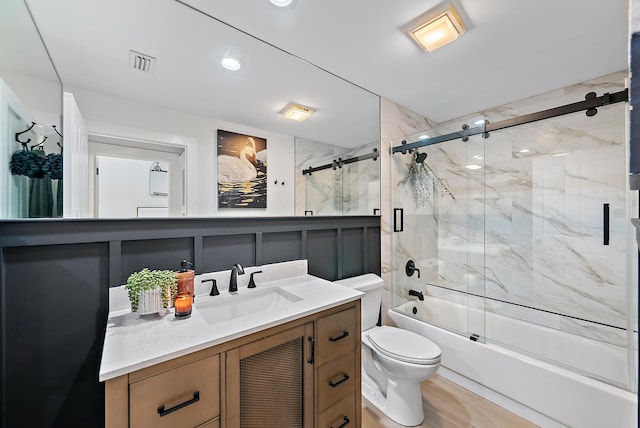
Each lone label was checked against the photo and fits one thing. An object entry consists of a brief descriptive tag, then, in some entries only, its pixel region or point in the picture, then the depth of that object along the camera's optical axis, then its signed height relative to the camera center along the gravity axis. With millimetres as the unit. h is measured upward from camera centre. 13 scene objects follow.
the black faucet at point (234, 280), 1416 -362
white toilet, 1556 -934
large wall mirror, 1022 +498
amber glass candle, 1092 -387
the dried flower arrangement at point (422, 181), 2449 +313
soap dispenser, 1198 -311
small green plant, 1053 -290
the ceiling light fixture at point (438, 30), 1366 +1015
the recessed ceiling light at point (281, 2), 1290 +1049
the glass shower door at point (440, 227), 2334 -130
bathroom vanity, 797 -546
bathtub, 1390 -1007
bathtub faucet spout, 2400 -744
